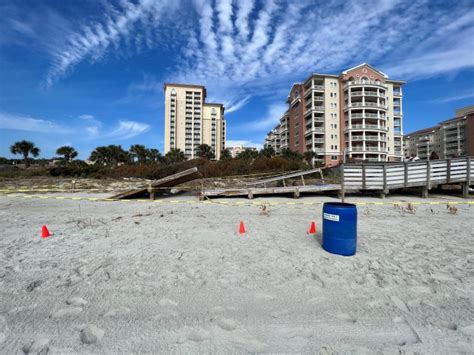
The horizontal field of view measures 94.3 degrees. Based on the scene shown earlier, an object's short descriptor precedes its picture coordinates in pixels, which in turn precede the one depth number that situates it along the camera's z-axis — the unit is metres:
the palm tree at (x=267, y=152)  60.48
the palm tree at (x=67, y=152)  58.00
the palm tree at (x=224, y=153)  69.16
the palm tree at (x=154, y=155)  70.71
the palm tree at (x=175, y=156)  69.00
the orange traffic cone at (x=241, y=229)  5.59
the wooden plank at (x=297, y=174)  12.48
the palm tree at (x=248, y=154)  58.46
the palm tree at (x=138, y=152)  67.19
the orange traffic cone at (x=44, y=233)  5.26
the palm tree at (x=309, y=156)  51.64
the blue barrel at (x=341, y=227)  3.95
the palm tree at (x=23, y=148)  57.32
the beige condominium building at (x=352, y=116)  50.25
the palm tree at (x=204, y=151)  66.94
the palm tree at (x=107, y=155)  61.00
